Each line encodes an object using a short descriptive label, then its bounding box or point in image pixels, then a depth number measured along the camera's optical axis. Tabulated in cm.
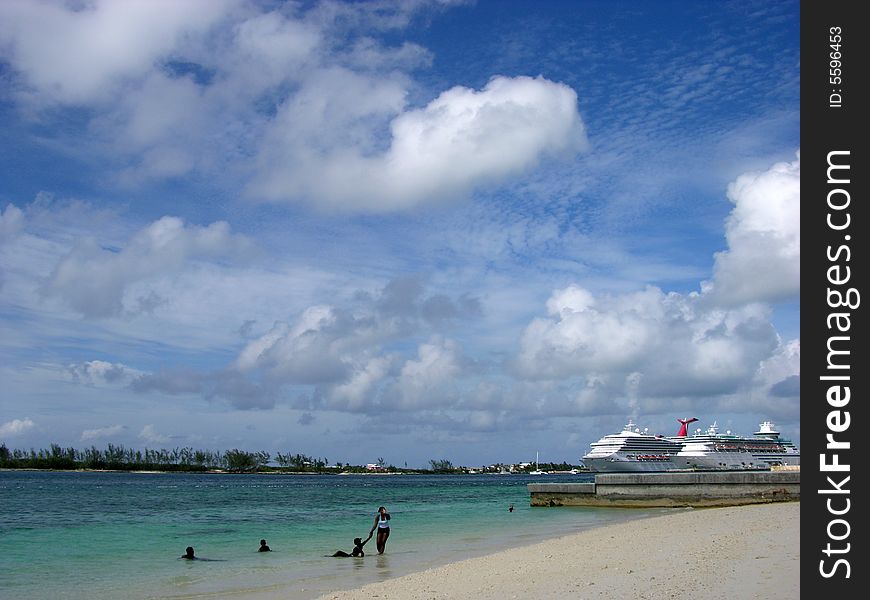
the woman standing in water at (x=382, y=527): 2431
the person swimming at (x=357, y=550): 2402
